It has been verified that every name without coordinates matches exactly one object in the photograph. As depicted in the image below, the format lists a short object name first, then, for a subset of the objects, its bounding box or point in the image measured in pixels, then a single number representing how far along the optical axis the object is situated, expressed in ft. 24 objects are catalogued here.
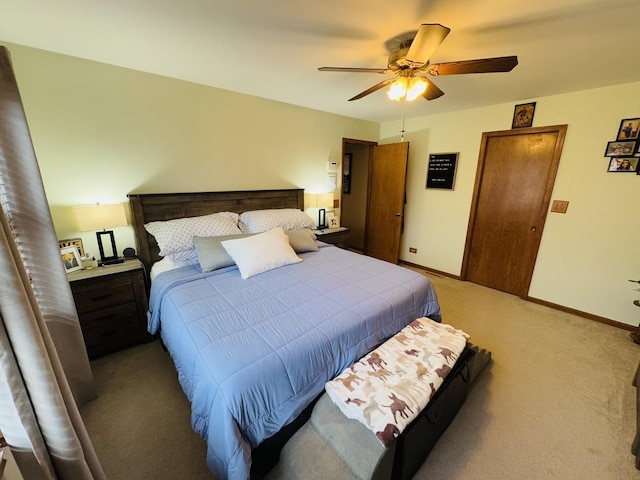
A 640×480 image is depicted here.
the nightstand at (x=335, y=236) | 10.96
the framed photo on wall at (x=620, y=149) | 7.57
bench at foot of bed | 3.41
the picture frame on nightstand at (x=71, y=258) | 6.37
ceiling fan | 4.19
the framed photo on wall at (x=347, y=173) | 16.06
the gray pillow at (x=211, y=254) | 6.77
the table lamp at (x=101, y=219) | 6.29
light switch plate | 8.89
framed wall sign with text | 11.46
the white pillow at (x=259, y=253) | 6.64
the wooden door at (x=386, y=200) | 12.41
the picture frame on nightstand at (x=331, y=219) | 12.38
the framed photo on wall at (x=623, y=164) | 7.58
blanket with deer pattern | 3.62
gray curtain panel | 2.33
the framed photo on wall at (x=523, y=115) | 9.17
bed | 3.52
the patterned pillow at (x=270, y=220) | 8.78
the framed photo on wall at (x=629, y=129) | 7.46
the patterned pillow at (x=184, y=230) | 7.12
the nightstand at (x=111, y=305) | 6.21
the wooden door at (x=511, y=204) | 9.27
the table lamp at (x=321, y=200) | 11.55
